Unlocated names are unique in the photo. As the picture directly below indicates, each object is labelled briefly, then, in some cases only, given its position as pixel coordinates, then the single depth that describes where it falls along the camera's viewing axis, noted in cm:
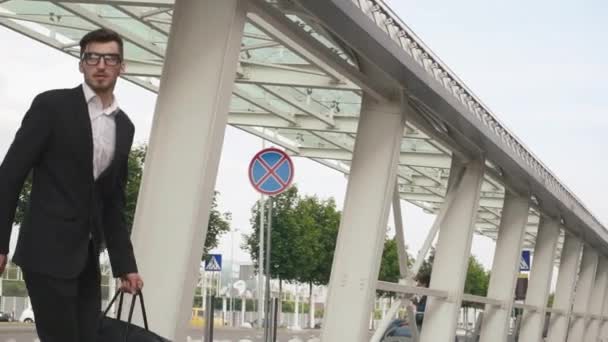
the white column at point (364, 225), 1425
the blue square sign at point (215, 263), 3253
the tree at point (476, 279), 10771
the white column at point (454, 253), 1933
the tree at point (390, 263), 8225
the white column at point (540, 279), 2969
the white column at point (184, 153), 887
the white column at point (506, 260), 2428
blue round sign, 1458
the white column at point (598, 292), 4266
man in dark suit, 443
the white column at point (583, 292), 3912
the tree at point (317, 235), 6738
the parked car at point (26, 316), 5662
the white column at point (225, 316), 8029
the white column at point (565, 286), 3462
